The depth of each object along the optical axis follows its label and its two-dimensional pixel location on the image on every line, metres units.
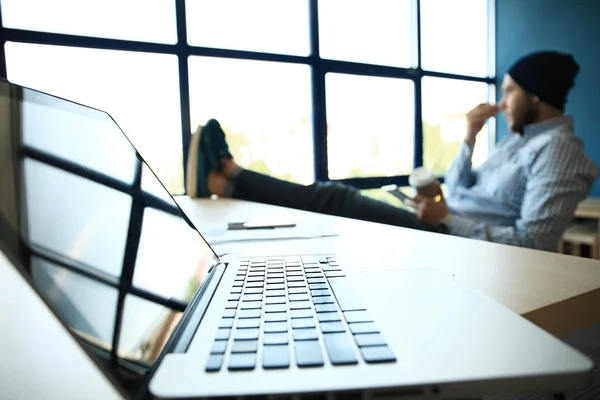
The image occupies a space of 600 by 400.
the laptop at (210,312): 0.19
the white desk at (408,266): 0.31
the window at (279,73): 1.80
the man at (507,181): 1.14
